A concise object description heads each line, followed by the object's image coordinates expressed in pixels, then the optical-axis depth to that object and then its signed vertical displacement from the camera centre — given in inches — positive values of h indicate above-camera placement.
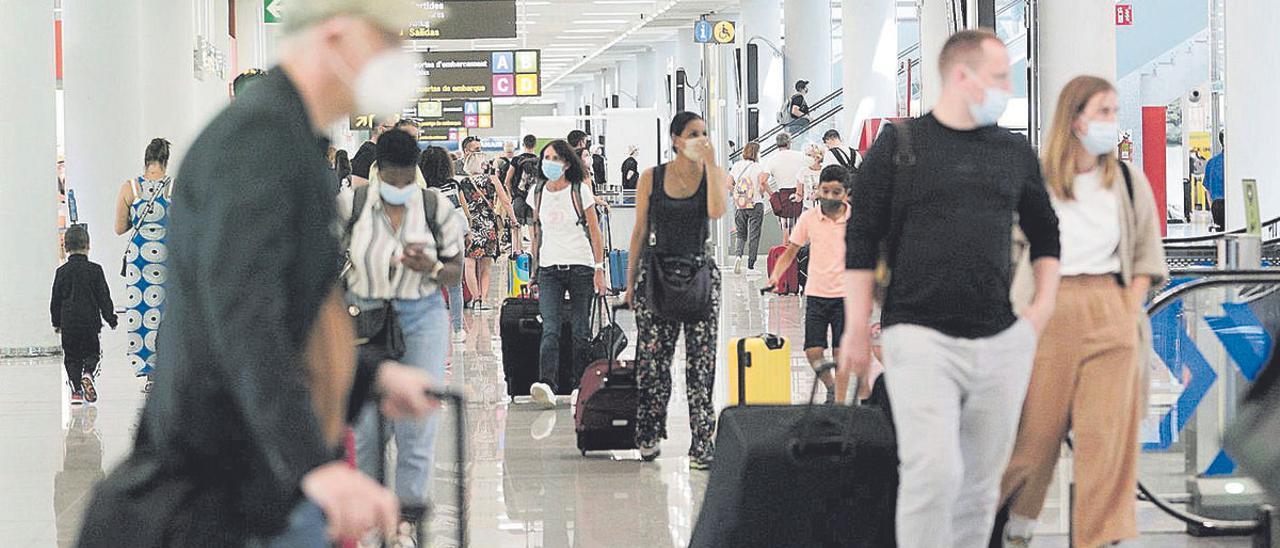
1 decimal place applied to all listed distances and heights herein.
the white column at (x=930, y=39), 871.1 +107.0
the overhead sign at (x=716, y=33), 1144.8 +144.8
